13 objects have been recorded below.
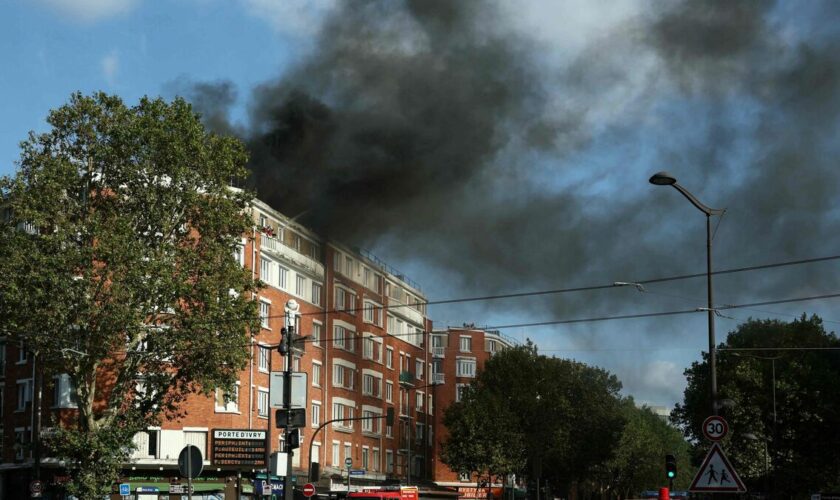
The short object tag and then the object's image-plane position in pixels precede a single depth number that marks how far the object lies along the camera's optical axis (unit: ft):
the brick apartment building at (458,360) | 376.72
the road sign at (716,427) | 70.49
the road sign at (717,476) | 62.90
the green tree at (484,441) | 287.28
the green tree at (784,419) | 226.99
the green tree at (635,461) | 340.59
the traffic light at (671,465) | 100.32
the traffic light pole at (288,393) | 94.44
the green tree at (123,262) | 143.95
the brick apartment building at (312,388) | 203.21
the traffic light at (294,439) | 96.86
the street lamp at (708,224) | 84.74
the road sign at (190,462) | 72.38
